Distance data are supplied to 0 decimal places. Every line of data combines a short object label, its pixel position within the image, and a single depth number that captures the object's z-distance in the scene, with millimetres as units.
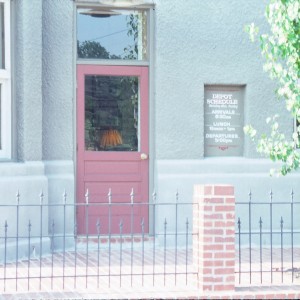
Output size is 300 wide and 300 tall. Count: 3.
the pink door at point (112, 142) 9273
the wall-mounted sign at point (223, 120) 9555
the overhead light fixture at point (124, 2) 9219
